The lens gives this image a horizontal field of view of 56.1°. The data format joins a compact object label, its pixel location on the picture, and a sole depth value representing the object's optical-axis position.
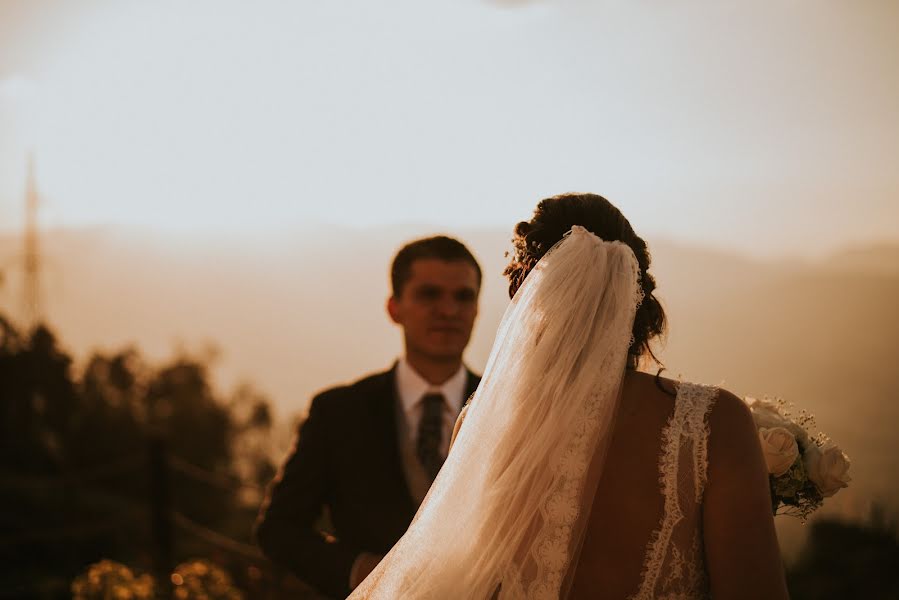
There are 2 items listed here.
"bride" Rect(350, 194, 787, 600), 2.05
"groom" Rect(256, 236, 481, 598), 3.42
